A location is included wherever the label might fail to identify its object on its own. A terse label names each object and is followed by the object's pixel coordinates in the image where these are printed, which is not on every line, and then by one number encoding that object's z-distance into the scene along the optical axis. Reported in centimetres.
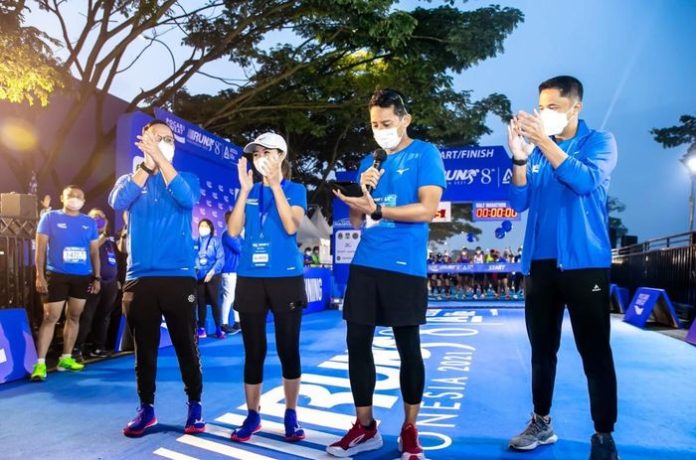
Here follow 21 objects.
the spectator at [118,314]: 693
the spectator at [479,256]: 2073
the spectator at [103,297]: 648
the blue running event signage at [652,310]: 973
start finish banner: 1425
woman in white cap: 321
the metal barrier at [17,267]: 596
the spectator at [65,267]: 541
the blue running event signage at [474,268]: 1970
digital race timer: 1792
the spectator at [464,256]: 2080
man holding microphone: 285
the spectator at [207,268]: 822
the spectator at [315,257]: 1691
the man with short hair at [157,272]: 335
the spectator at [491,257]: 2084
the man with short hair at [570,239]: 270
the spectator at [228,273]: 880
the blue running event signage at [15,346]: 511
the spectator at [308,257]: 1580
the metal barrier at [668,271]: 973
